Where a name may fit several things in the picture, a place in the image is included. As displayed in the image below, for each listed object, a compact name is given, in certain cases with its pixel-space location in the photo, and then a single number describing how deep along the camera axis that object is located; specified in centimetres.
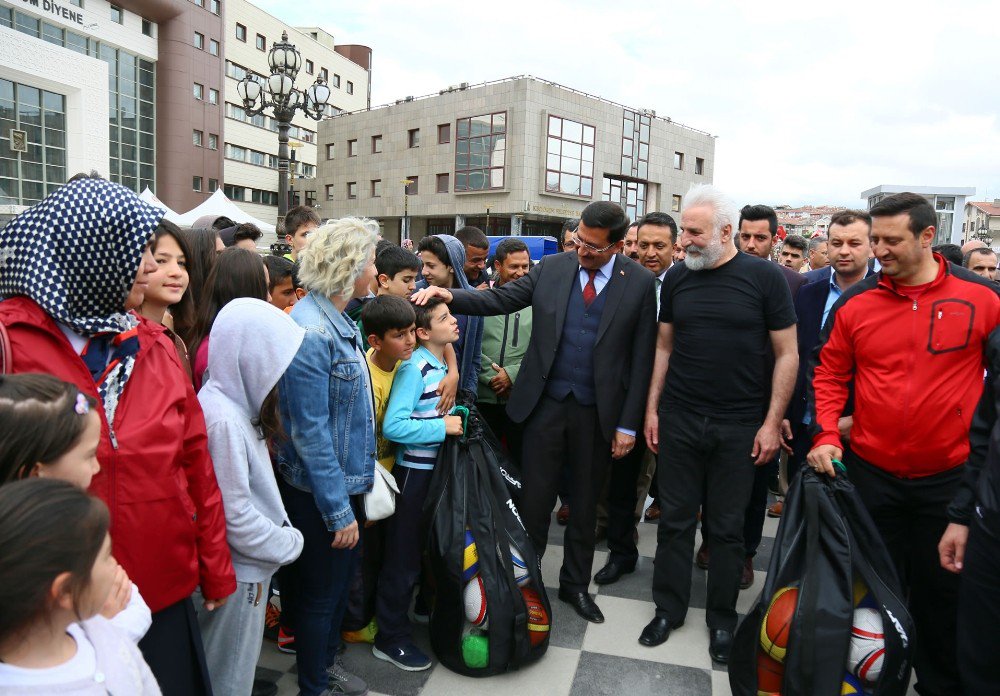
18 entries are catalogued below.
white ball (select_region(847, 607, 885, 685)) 227
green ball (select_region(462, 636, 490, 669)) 271
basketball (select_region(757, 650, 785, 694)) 238
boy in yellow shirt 276
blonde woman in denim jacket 224
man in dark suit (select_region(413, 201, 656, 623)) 328
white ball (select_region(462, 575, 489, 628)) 271
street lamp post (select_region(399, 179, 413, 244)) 3429
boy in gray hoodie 196
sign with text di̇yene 2509
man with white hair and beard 303
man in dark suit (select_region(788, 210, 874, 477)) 374
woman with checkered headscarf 146
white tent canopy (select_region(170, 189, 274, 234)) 1361
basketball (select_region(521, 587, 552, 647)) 282
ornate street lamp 952
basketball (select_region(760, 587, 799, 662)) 236
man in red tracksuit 250
